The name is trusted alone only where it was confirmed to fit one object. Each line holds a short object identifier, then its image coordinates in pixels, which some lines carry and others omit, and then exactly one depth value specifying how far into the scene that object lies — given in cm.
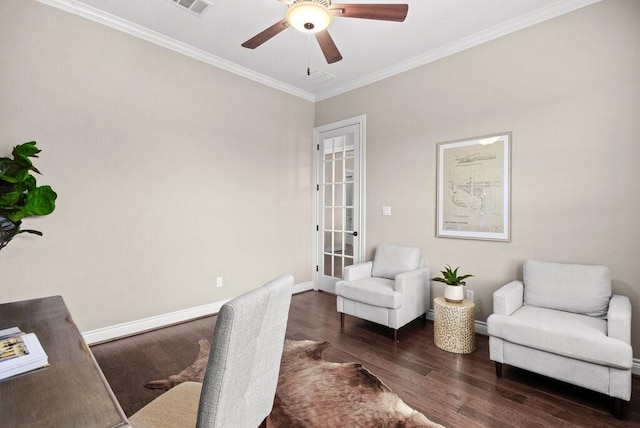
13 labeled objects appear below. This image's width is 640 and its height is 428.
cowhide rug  184
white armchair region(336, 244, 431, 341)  295
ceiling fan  196
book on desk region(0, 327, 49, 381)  92
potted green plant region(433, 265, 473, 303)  278
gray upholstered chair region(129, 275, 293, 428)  83
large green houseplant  213
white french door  425
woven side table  269
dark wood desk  72
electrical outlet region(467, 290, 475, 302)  316
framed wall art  297
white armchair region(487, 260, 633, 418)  188
